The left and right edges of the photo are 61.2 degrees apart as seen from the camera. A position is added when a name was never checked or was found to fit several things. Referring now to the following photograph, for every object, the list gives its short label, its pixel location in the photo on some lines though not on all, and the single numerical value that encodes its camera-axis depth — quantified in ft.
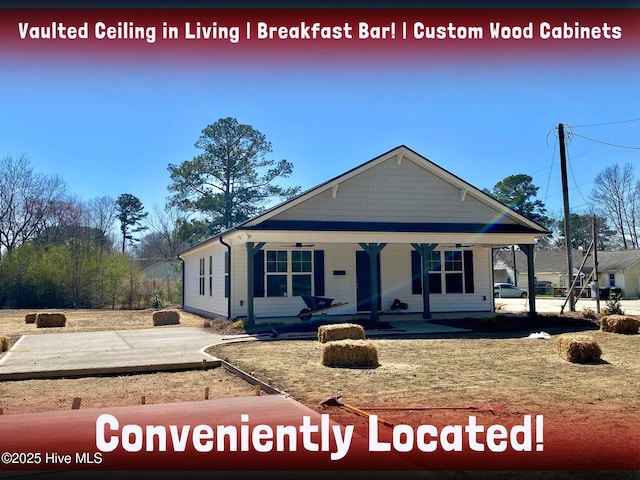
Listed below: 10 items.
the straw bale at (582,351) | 29.99
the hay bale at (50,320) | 62.54
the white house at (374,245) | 54.54
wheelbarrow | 52.60
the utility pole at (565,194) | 71.90
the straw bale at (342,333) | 37.86
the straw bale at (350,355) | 29.04
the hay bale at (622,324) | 44.68
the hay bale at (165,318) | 62.13
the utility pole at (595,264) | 66.80
